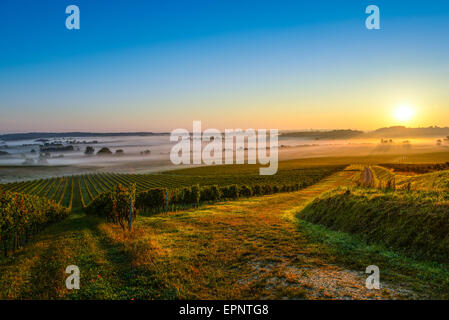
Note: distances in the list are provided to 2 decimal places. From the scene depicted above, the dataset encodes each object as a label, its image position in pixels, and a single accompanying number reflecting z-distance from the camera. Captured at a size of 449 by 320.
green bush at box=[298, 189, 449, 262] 9.78
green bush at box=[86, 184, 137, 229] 26.00
